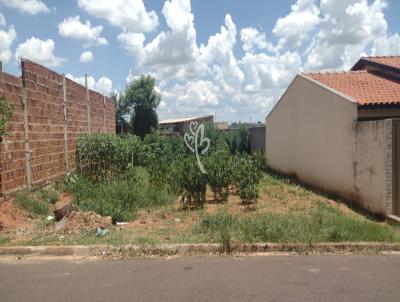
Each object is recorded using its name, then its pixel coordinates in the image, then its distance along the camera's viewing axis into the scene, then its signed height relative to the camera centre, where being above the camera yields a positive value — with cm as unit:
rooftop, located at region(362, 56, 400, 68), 1447 +250
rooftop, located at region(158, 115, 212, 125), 4700 +131
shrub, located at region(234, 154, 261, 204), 1023 -124
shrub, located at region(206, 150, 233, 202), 1035 -111
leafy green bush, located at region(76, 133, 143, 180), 1287 -69
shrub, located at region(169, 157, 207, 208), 980 -125
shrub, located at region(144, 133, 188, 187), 2067 -74
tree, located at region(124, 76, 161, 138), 3544 +253
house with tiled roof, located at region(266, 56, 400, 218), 875 -9
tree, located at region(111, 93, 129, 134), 3584 +204
